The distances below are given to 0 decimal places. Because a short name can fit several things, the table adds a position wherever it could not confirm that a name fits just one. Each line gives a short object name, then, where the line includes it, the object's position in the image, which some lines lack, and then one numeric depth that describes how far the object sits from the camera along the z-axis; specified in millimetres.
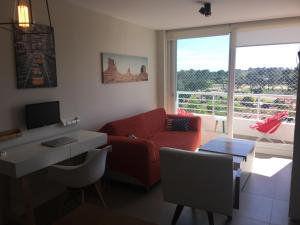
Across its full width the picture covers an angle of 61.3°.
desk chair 2461
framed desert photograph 3857
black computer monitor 2668
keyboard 2602
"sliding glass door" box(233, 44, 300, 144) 4840
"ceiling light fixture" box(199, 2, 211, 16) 3199
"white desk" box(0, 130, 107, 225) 2146
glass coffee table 3143
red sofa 3074
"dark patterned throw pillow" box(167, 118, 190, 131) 4691
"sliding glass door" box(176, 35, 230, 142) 4984
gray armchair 2113
